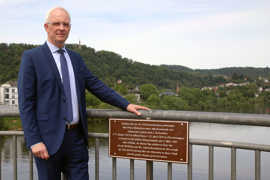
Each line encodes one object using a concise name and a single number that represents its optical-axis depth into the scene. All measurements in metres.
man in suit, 2.13
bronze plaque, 2.33
